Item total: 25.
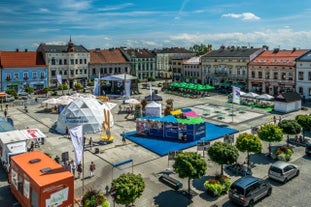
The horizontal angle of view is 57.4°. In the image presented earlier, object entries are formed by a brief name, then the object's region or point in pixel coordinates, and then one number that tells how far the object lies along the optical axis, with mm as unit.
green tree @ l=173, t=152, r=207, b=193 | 17062
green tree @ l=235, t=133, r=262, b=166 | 21625
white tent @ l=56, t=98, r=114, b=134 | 31811
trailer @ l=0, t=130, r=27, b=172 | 20547
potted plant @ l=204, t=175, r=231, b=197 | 17844
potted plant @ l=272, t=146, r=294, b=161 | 23469
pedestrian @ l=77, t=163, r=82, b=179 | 20722
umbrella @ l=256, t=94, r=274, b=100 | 46762
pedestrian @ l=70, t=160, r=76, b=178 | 21609
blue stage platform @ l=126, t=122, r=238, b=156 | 26947
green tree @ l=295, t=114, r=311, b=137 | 27750
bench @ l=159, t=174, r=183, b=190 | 18812
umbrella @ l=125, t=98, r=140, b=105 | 42250
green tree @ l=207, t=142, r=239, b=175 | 19156
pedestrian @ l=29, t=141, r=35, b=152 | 25891
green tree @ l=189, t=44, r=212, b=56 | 108262
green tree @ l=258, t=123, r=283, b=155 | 23969
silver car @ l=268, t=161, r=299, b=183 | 19686
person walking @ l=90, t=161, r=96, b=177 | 20886
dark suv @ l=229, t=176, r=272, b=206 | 16562
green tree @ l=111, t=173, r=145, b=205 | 14594
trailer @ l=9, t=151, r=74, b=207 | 14409
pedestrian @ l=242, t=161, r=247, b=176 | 20981
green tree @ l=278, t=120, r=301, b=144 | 25875
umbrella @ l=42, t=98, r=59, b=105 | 42519
